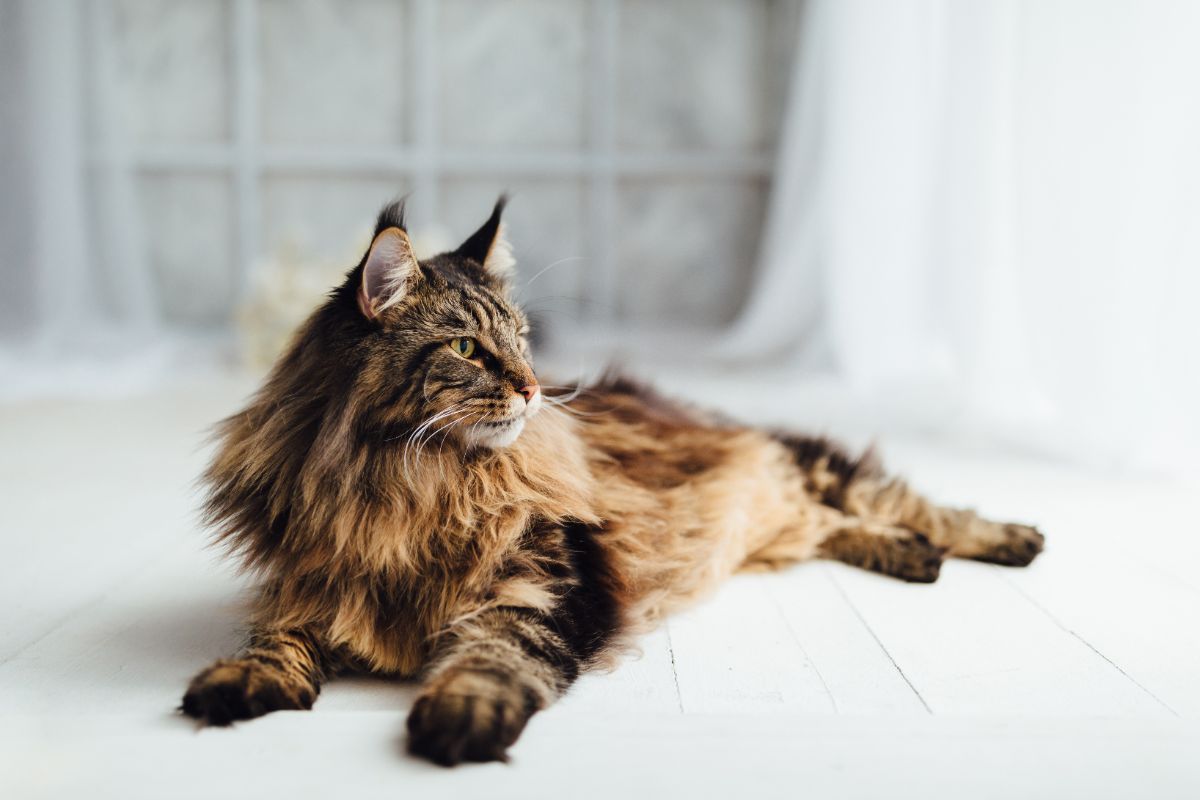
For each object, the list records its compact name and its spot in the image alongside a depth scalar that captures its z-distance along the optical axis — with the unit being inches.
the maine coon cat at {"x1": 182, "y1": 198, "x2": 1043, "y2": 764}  50.3
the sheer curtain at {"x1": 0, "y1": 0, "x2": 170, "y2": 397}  170.2
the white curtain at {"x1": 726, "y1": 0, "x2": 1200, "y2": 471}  92.7
